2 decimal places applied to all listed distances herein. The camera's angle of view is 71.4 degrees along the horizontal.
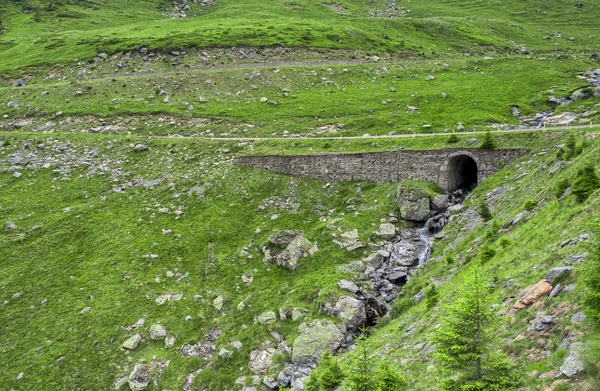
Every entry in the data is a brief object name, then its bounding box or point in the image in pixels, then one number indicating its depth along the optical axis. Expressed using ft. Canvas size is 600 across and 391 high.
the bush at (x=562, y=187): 94.43
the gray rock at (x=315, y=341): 109.09
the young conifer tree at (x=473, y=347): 50.14
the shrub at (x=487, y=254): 94.79
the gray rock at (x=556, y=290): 63.98
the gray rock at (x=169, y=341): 122.72
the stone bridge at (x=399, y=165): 165.27
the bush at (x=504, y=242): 94.56
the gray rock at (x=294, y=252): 143.88
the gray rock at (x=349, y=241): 146.57
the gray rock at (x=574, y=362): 48.70
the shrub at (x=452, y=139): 175.94
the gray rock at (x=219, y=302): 133.69
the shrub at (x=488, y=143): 163.22
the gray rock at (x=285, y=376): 105.36
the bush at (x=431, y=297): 94.84
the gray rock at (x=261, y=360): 112.16
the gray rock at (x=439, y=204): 159.63
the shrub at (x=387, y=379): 56.44
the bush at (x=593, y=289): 50.63
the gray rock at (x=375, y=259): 137.24
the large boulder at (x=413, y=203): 157.17
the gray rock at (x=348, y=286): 126.21
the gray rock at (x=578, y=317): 55.20
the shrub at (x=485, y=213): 122.83
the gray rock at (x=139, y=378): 113.09
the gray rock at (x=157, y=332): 124.95
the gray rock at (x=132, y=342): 122.31
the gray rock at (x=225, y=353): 117.50
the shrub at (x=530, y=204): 104.32
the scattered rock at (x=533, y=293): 66.74
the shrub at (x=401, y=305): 112.16
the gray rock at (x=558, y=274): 65.57
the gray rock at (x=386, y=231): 150.20
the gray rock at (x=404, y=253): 137.90
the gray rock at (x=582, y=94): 234.58
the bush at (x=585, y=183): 83.35
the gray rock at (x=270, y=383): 105.81
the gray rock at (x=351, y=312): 116.88
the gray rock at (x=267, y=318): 123.85
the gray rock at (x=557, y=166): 114.60
